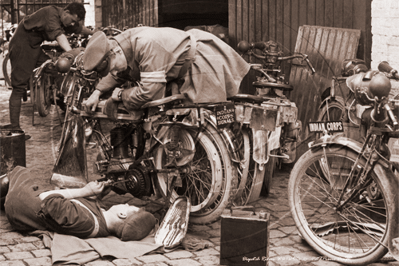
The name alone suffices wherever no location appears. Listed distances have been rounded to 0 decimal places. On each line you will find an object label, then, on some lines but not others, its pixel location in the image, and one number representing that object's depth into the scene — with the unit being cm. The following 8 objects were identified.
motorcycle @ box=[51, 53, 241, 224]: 540
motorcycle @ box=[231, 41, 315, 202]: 557
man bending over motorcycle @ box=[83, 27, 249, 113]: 542
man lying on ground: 511
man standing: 839
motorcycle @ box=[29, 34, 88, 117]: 977
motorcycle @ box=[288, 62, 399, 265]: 442
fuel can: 463
